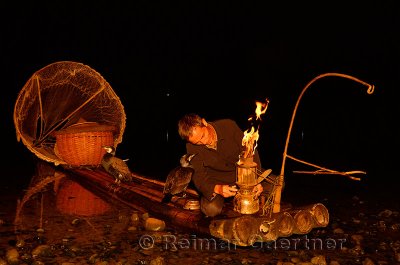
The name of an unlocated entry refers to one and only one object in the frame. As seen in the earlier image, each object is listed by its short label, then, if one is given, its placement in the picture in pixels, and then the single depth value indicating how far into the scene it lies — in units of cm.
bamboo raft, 482
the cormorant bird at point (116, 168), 759
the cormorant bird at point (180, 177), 596
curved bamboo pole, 510
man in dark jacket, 536
